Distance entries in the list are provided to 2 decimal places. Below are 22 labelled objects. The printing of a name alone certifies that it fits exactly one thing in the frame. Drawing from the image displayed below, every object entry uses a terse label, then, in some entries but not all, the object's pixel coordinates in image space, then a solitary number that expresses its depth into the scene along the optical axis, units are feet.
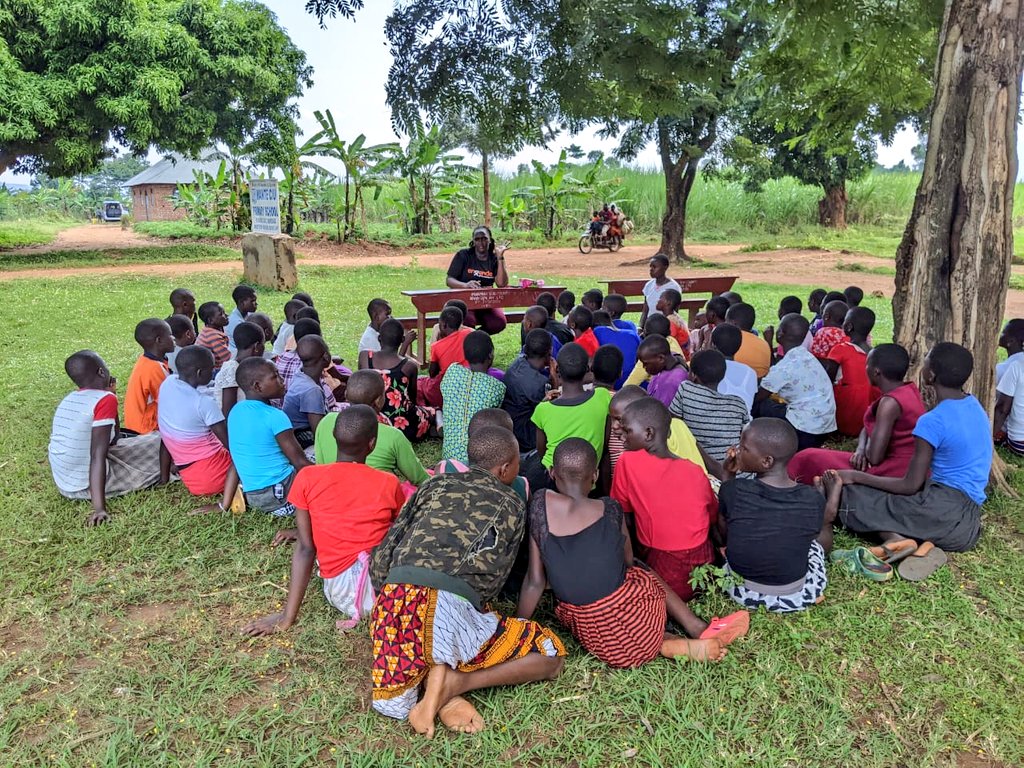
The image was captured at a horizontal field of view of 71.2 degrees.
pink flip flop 9.59
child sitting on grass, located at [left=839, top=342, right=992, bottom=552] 11.51
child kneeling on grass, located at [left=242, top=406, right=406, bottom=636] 9.87
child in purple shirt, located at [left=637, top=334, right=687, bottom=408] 13.82
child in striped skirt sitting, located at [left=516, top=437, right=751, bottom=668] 8.99
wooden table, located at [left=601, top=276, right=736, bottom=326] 27.43
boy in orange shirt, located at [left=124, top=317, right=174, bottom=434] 15.34
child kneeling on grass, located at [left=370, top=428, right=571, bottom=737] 8.14
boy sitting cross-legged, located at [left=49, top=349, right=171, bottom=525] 13.37
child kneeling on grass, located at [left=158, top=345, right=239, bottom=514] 13.56
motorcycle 68.85
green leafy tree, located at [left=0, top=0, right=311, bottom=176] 45.73
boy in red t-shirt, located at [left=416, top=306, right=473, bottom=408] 17.57
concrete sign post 41.39
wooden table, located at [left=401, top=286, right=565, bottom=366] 23.08
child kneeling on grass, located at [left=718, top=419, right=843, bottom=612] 9.89
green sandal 11.32
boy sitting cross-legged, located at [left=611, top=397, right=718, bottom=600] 10.10
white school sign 41.22
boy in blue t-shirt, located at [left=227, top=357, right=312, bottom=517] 12.35
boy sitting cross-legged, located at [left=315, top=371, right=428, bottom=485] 11.40
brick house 115.44
